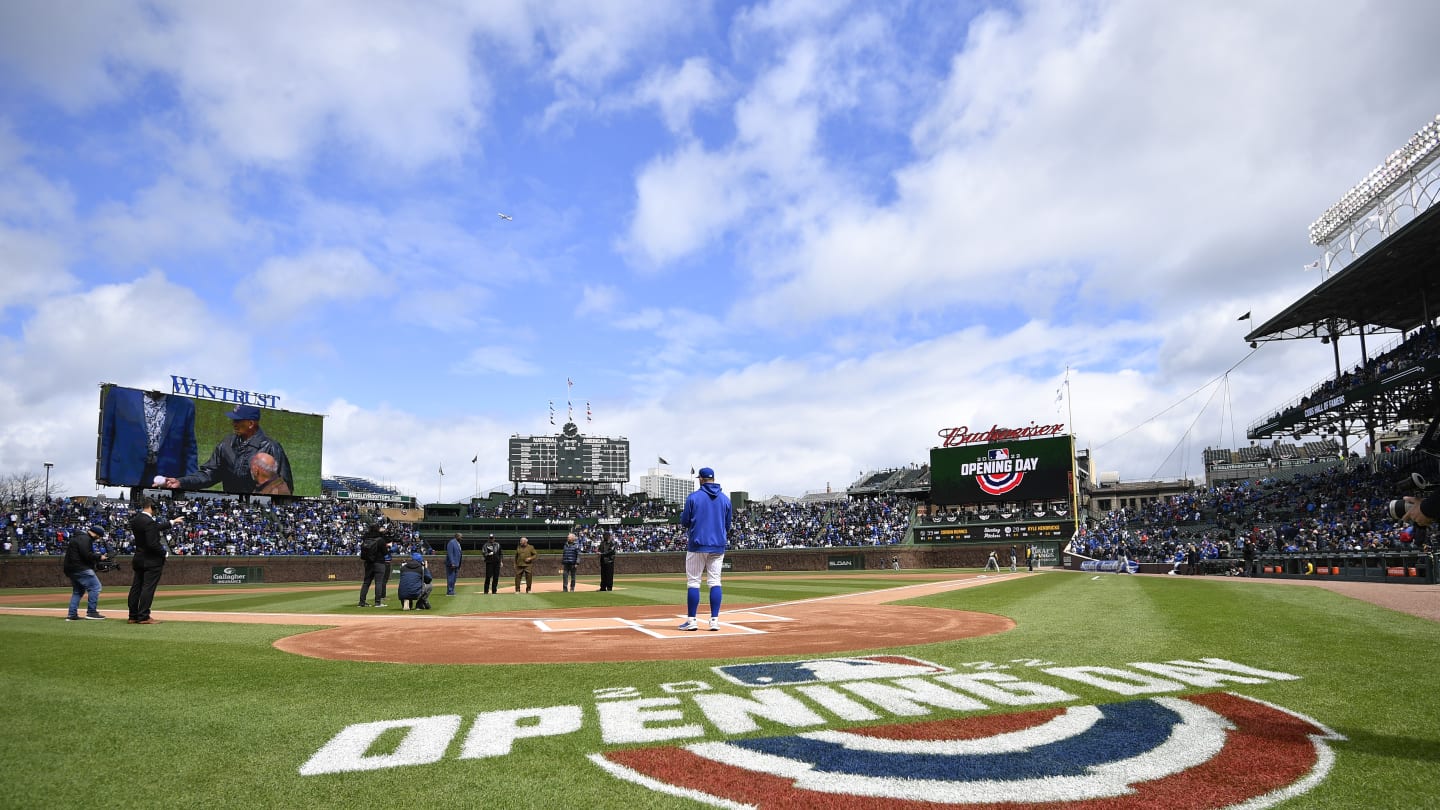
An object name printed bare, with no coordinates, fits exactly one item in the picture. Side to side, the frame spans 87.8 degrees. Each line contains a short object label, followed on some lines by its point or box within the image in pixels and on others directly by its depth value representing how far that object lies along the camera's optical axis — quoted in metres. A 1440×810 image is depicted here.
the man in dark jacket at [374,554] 15.84
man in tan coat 22.02
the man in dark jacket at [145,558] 11.50
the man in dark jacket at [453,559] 19.70
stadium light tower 35.09
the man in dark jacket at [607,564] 23.28
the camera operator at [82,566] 12.42
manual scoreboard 80.25
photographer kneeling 15.51
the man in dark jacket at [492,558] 21.62
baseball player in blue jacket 9.48
